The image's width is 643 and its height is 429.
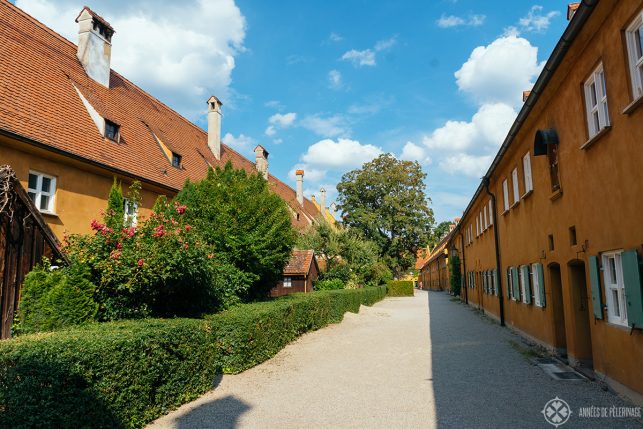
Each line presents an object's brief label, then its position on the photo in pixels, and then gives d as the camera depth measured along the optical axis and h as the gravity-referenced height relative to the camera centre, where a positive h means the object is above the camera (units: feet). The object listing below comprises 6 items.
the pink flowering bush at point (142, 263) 28.78 +1.25
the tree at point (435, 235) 154.52 +15.78
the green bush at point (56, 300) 27.12 -1.09
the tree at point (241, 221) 43.70 +6.09
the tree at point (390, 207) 152.97 +25.63
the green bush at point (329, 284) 102.46 -0.78
